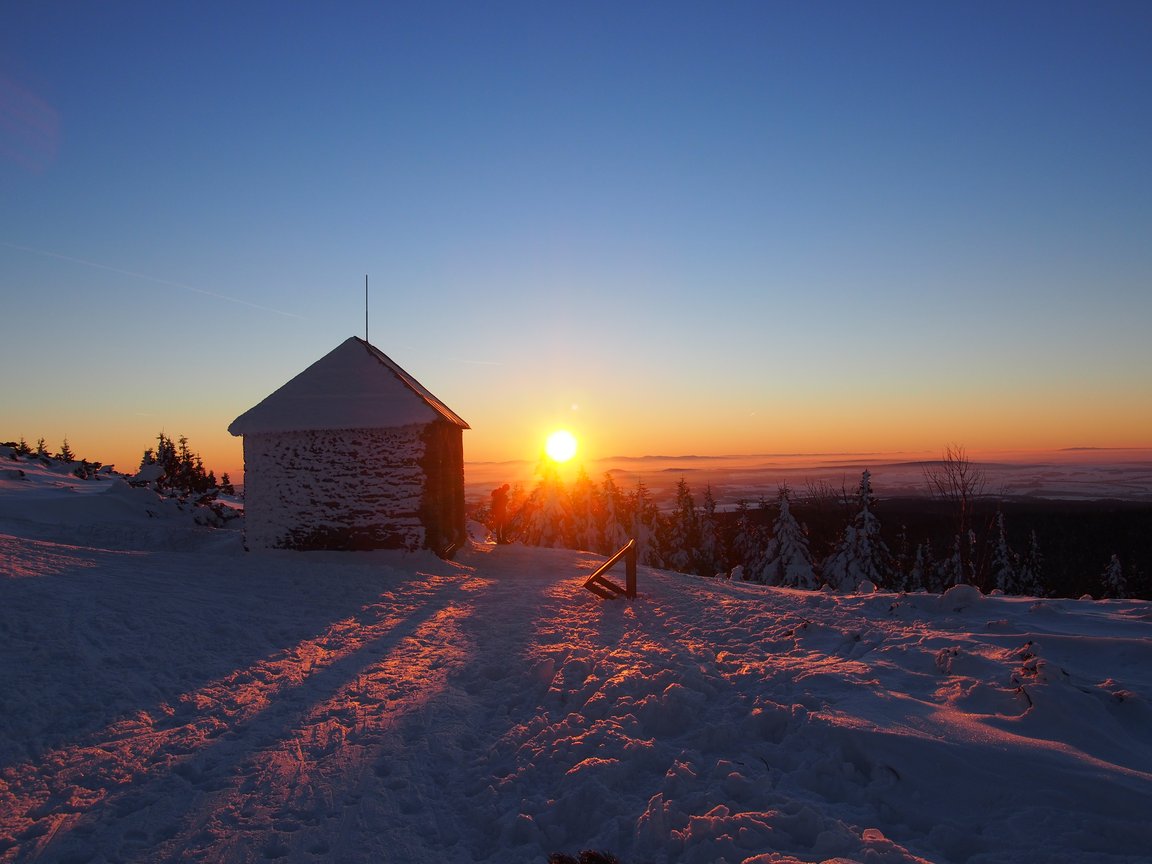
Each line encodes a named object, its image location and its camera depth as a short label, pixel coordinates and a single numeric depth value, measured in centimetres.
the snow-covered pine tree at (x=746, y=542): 4830
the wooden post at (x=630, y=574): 1184
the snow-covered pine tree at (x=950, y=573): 2670
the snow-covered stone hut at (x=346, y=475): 1557
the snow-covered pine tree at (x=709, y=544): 4862
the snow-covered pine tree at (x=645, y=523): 4416
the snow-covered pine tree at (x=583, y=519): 4278
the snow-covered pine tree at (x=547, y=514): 4194
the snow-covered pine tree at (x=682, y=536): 4944
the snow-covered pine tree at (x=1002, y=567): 3981
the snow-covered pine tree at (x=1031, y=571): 4631
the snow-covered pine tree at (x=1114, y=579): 4369
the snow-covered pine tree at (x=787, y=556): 3500
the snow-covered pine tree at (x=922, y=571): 4098
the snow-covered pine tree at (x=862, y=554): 3281
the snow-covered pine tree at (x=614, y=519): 4362
